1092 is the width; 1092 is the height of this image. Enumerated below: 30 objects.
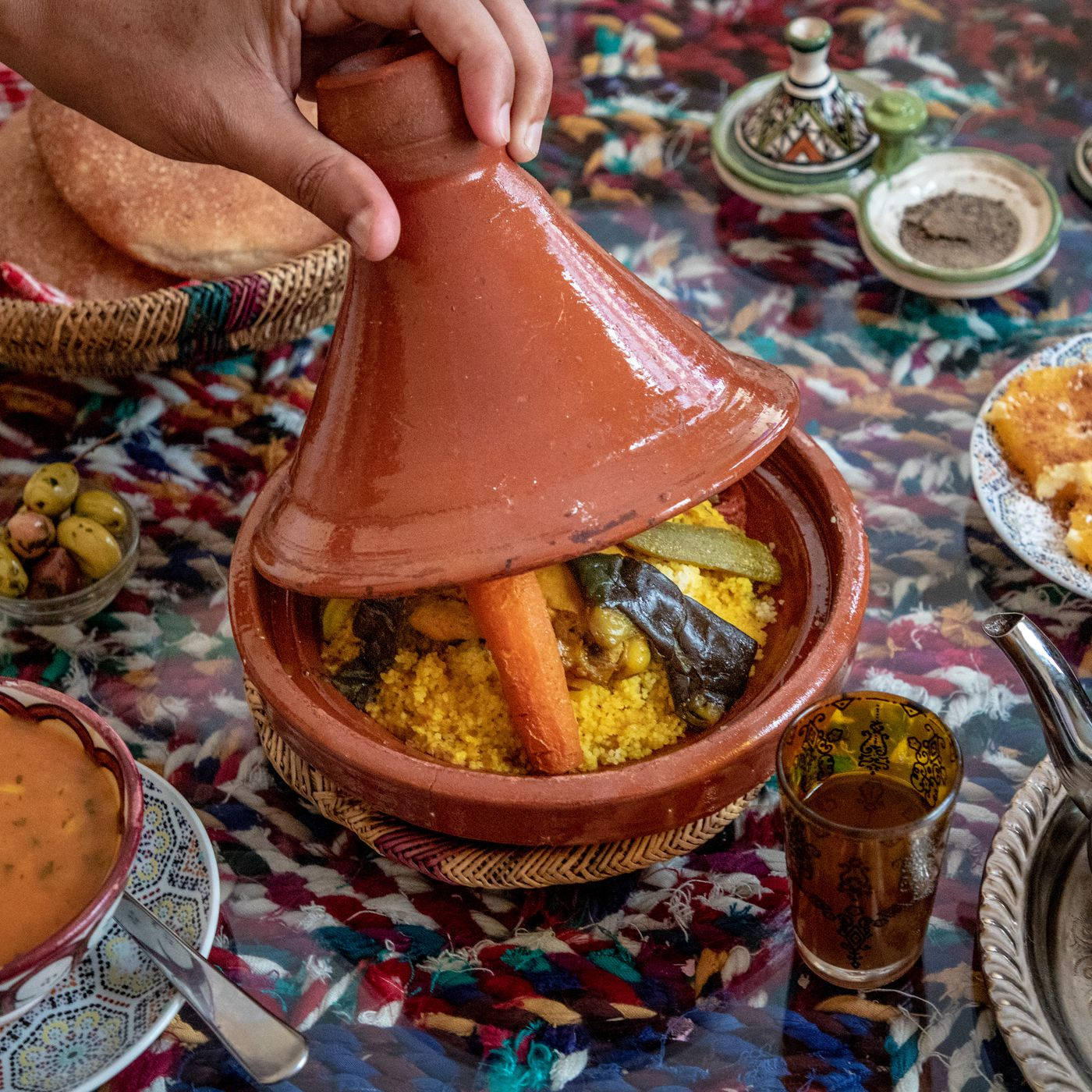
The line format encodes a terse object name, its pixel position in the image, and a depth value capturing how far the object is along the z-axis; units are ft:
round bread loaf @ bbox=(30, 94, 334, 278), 5.33
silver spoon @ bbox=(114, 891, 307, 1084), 3.22
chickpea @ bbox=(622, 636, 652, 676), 3.67
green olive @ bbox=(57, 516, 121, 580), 4.62
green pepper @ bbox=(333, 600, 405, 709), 3.81
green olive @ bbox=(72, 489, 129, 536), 4.76
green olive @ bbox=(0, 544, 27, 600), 4.54
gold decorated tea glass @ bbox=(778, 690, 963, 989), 3.03
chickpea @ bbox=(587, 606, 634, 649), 3.62
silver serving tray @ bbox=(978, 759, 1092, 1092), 2.97
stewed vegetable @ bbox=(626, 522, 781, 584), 3.86
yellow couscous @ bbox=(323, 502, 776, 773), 3.65
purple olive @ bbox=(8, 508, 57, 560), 4.60
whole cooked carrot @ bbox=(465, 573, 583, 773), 3.41
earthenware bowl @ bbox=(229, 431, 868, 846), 3.22
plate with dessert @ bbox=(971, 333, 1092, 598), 4.30
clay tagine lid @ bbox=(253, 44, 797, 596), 2.96
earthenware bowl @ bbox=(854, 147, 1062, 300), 5.42
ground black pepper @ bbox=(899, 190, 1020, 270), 5.57
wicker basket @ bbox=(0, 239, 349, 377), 4.76
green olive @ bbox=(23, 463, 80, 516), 4.72
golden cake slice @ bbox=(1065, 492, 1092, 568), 4.25
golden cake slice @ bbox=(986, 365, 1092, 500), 4.49
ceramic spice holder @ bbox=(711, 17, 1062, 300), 5.46
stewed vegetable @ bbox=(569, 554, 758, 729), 3.66
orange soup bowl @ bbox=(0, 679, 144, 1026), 2.91
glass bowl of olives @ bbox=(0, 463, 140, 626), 4.56
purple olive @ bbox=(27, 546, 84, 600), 4.56
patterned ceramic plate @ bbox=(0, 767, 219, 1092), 3.23
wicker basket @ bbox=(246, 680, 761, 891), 3.43
